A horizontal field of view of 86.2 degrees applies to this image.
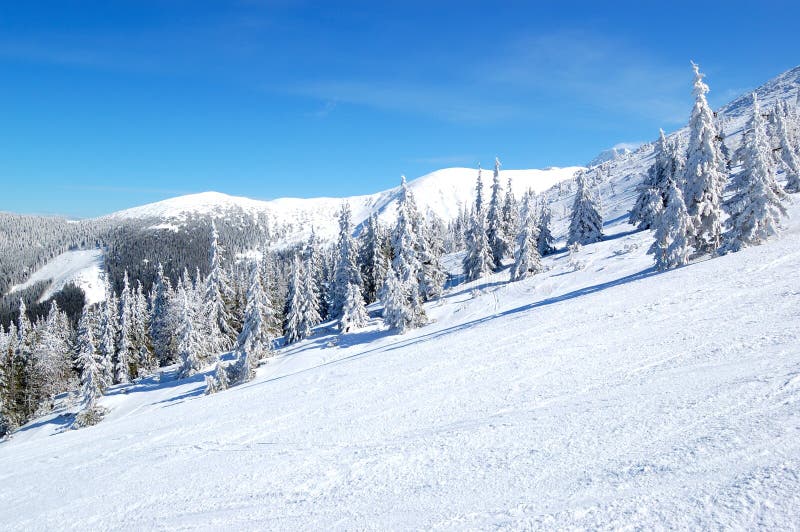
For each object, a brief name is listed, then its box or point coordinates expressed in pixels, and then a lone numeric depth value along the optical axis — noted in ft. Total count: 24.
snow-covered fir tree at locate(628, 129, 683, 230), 176.76
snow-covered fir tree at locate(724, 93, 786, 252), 85.71
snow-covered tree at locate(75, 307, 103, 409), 136.77
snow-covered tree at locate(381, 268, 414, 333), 119.85
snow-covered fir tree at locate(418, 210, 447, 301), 148.36
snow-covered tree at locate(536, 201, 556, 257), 196.13
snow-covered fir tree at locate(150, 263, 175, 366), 195.52
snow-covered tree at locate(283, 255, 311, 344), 150.30
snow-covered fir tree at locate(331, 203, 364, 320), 160.66
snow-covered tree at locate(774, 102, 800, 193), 176.35
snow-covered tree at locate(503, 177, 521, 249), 203.10
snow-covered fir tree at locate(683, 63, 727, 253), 92.43
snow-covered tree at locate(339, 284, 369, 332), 135.85
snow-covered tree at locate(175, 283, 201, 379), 141.18
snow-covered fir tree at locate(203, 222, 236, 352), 160.35
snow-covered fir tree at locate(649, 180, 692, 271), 89.40
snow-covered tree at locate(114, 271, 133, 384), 181.06
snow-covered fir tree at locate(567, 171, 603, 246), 193.26
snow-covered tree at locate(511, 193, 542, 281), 144.66
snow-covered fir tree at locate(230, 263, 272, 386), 117.60
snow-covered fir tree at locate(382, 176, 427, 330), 121.70
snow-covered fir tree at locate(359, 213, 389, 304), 176.04
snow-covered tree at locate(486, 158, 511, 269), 190.80
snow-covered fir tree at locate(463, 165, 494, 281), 171.53
